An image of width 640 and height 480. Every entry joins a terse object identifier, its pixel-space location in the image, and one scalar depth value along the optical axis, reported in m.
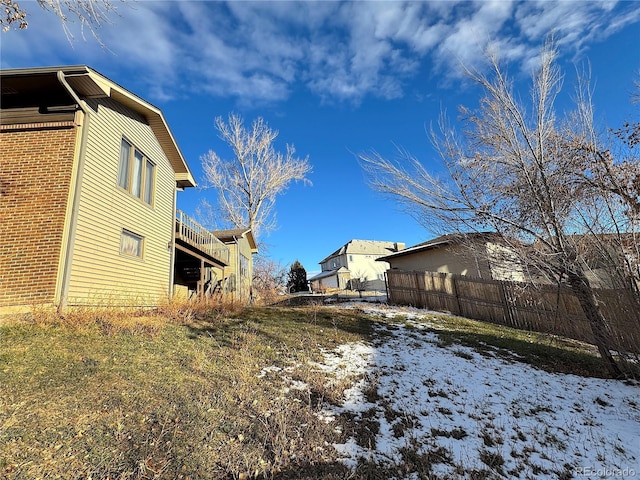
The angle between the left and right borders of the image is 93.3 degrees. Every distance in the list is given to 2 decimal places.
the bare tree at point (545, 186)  5.83
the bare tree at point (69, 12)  4.12
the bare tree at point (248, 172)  23.83
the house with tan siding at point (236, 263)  18.94
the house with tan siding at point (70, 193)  6.33
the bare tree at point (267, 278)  26.01
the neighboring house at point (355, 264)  42.31
